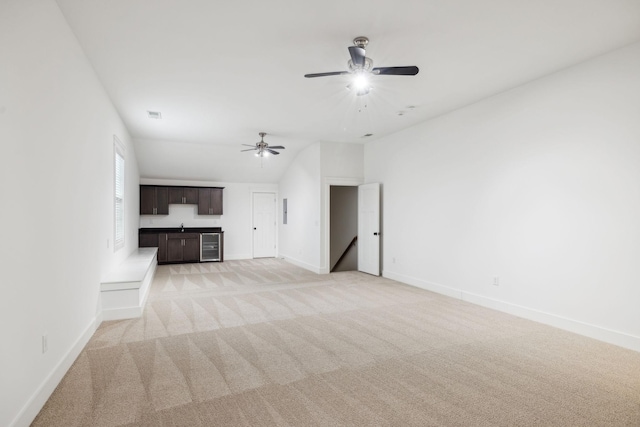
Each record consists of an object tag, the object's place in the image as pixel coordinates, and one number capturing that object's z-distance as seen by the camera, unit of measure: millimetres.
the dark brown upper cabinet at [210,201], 9625
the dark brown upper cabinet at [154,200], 9070
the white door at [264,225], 10406
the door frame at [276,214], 10523
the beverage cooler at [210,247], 9492
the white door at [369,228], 7262
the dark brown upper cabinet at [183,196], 9336
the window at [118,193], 5418
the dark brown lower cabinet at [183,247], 9031
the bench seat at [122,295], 4277
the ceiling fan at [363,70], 3004
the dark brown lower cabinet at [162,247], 8938
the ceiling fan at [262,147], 6933
